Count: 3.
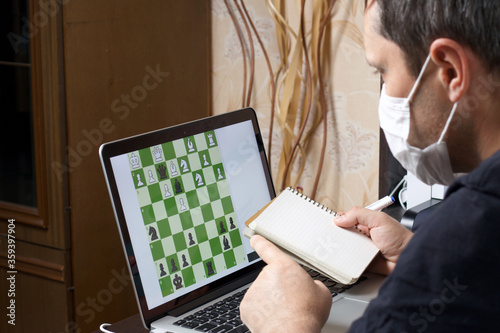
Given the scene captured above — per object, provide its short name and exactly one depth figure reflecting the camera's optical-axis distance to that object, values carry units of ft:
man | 3.79
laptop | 4.71
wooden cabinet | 6.26
